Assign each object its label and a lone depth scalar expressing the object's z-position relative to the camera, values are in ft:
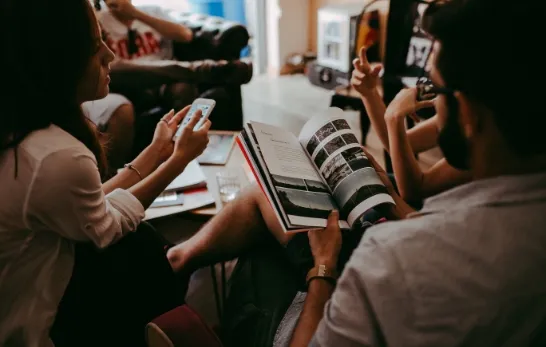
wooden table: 4.48
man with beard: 1.67
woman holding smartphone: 2.50
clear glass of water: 4.72
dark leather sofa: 7.42
